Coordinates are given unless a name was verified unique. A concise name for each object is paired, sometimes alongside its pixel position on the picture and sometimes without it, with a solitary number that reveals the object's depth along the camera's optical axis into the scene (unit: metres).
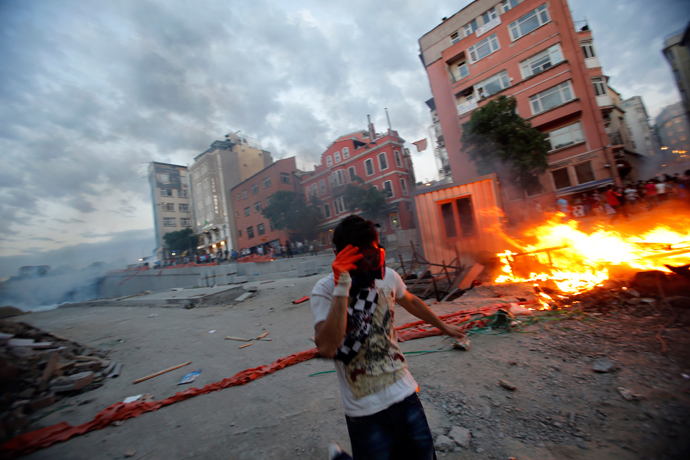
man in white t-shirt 1.50
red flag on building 33.56
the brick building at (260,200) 40.50
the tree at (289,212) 36.78
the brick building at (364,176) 33.19
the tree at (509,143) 19.62
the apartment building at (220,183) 46.81
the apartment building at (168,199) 53.53
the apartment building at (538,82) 19.81
